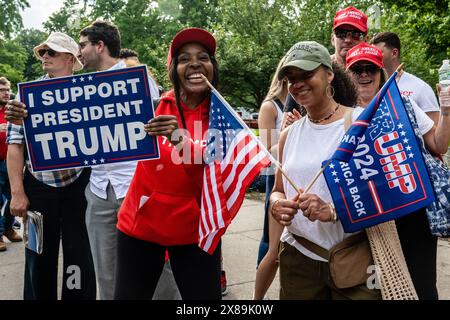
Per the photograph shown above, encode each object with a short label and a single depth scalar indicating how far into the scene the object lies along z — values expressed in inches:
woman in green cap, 88.1
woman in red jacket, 96.4
